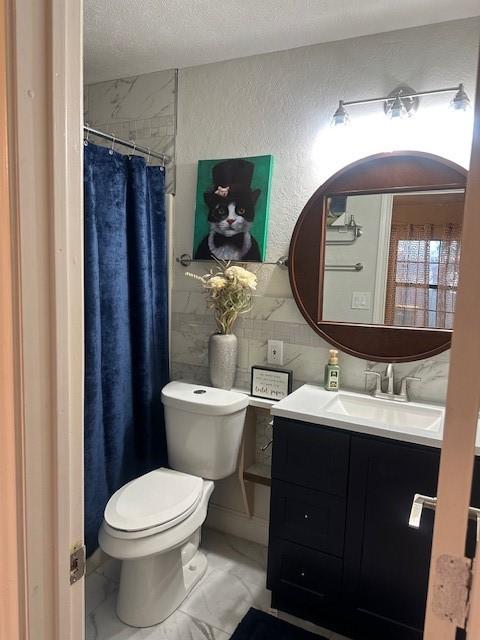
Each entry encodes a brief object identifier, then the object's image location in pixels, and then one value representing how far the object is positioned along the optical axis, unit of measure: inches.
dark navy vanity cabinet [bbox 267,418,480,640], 59.4
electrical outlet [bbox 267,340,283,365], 84.0
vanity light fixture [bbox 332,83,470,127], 65.1
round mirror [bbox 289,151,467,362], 70.1
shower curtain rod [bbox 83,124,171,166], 73.8
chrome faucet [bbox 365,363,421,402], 72.9
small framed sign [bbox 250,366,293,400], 80.6
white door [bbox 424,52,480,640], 19.1
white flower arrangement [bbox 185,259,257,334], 81.2
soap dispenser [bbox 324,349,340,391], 76.3
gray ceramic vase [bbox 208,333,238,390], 83.4
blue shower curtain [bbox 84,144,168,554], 73.0
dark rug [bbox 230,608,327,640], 66.9
